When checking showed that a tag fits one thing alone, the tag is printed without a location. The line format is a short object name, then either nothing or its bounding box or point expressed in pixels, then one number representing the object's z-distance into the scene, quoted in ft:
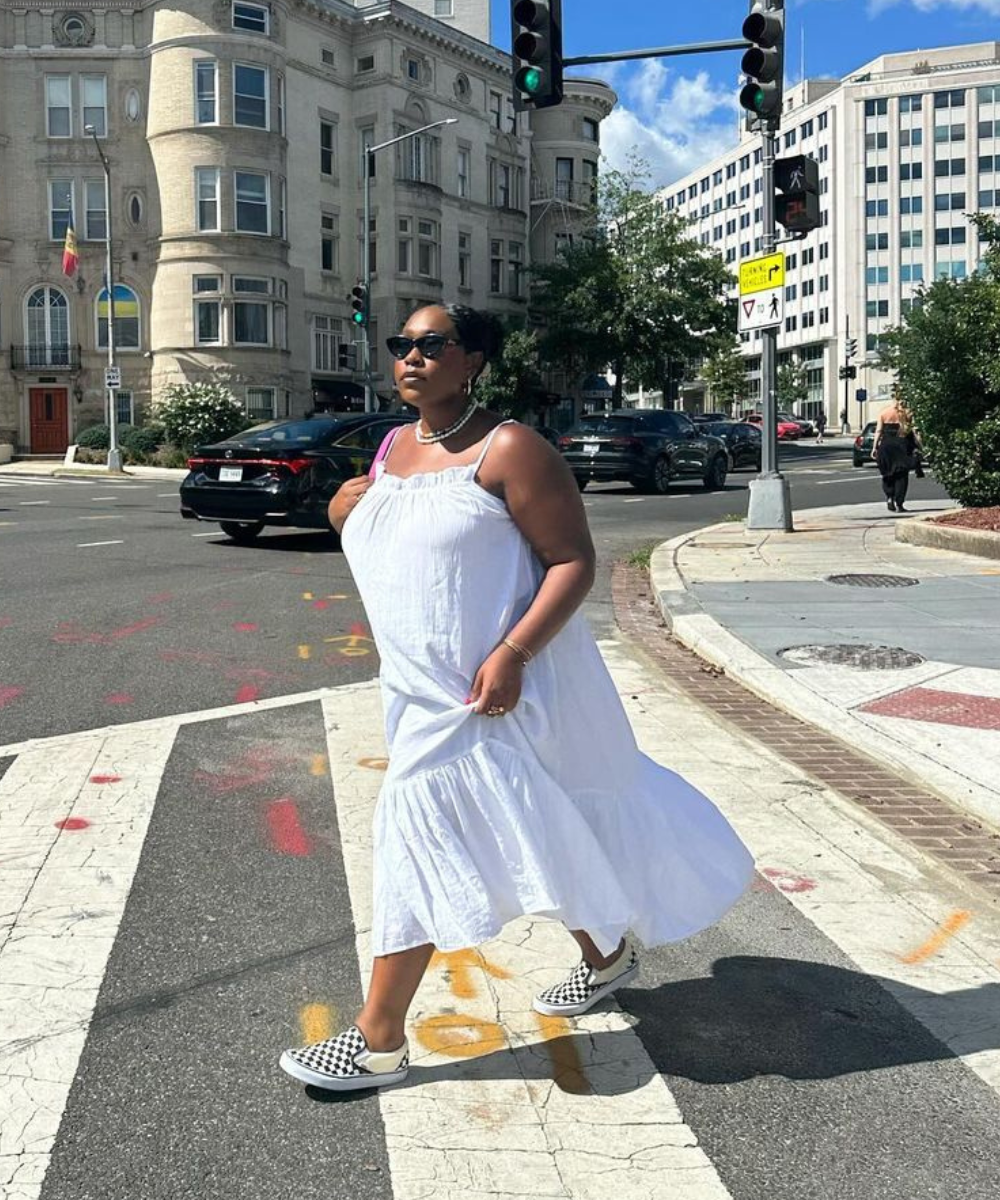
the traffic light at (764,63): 46.14
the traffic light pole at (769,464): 50.98
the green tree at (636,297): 162.30
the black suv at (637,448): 82.33
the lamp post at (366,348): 107.96
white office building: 358.43
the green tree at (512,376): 162.40
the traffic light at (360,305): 104.68
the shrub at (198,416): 135.03
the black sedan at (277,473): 49.44
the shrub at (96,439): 142.61
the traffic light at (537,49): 45.19
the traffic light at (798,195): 48.42
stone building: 147.95
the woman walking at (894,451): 62.44
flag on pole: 138.00
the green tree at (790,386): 315.17
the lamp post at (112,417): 126.41
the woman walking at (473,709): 9.98
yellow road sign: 51.11
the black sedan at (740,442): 120.06
